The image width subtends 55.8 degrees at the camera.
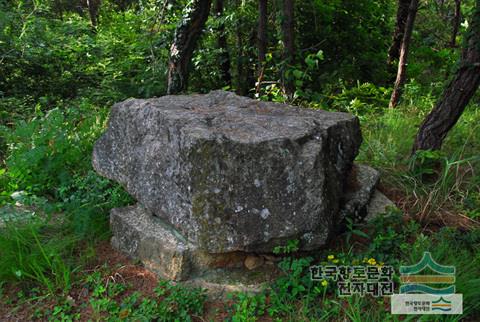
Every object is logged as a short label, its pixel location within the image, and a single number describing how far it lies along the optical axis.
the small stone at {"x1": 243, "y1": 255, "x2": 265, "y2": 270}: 3.03
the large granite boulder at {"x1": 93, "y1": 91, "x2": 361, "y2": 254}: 2.79
